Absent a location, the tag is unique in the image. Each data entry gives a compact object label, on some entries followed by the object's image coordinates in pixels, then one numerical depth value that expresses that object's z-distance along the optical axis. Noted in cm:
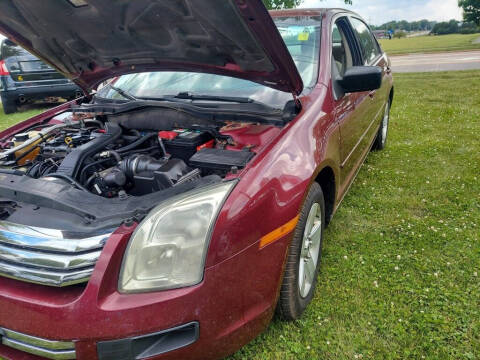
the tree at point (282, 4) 915
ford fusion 139
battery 216
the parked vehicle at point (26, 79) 838
